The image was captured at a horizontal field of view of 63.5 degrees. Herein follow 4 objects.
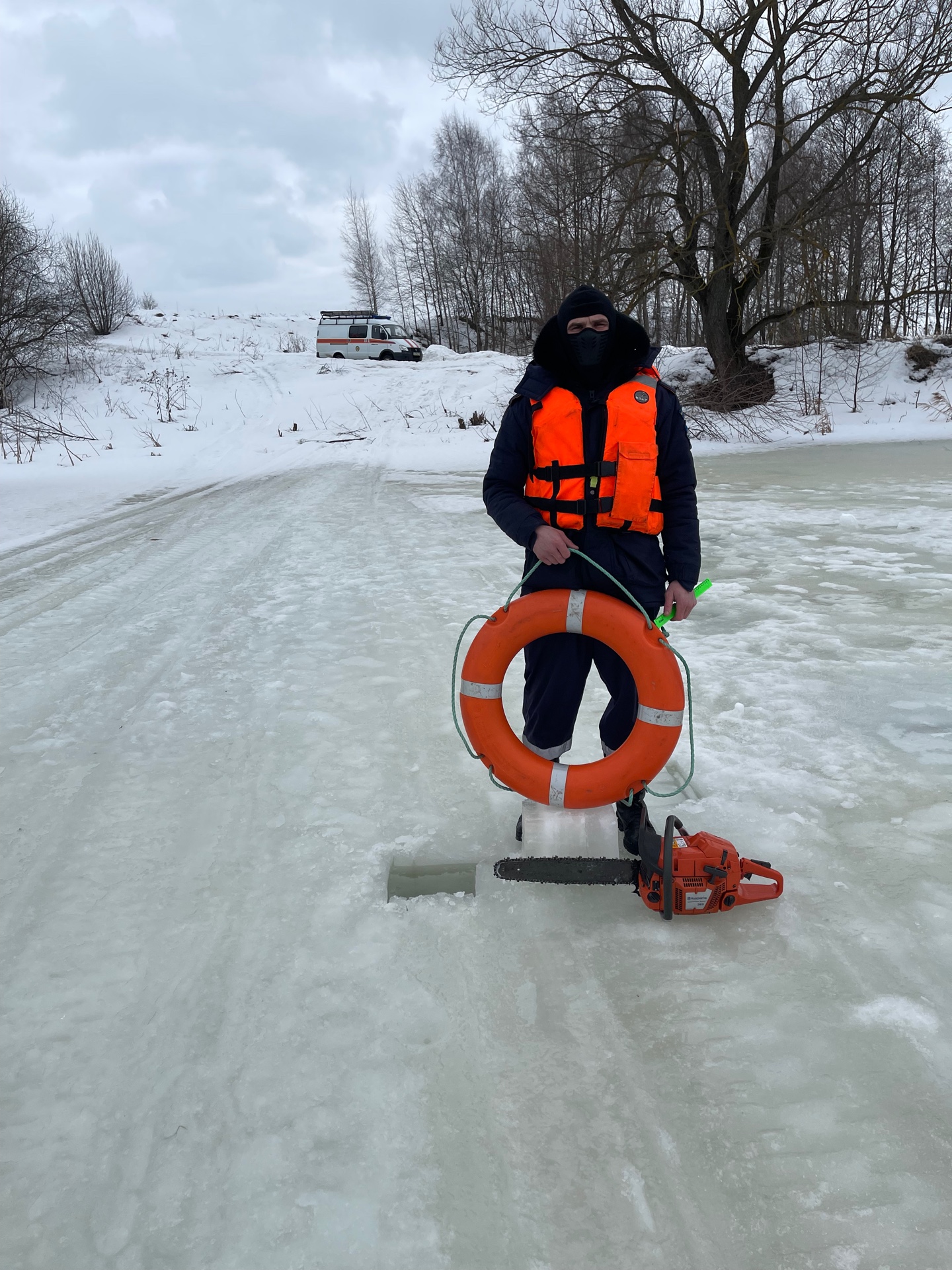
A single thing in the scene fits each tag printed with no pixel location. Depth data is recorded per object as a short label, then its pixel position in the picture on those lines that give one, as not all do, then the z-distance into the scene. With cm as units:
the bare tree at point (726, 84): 1123
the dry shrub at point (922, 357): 1491
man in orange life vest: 190
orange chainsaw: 186
